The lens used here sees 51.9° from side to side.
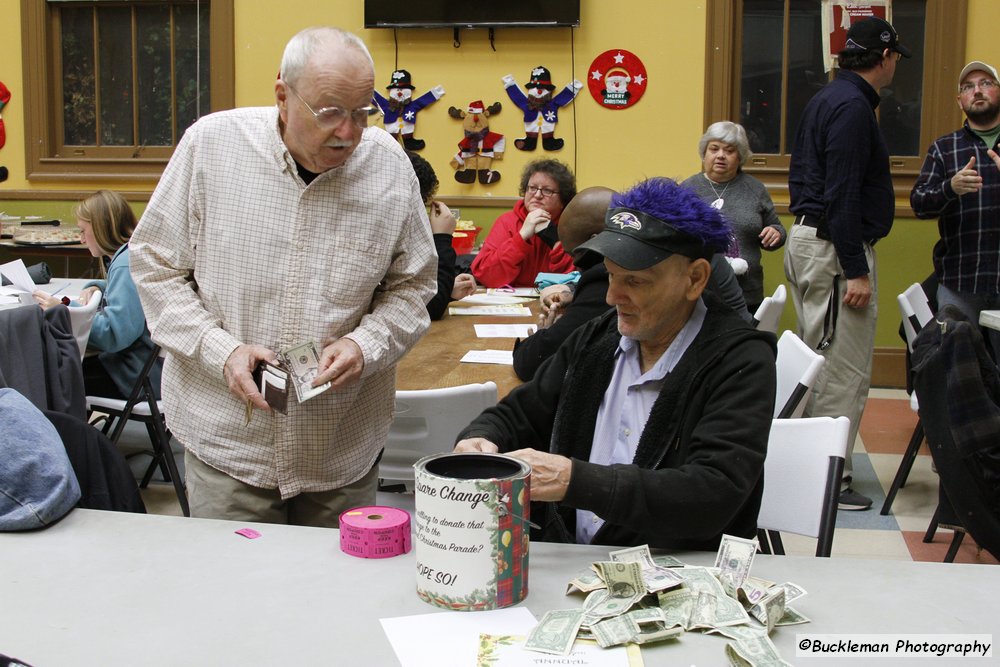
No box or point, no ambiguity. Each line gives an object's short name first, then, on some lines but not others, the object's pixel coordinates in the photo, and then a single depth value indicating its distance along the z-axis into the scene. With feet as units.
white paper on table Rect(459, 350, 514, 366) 10.97
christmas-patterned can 4.37
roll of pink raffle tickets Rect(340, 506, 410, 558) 5.24
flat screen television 21.70
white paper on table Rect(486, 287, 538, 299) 17.06
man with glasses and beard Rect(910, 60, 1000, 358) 15.87
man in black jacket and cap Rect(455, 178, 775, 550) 5.29
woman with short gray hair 17.52
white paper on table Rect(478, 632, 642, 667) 4.20
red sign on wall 22.02
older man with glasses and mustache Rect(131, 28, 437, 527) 6.68
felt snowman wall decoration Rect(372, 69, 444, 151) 22.62
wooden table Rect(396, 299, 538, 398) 10.00
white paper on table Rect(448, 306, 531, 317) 14.55
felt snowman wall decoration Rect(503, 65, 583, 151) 22.16
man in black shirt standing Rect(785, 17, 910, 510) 14.25
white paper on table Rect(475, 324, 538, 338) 12.71
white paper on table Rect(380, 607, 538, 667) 4.22
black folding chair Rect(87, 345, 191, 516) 13.65
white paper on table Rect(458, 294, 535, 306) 15.75
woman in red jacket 17.48
